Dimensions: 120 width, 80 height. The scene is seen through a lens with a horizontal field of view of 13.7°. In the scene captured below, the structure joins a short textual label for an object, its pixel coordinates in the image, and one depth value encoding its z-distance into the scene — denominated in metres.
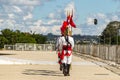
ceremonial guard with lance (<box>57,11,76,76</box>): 20.19
